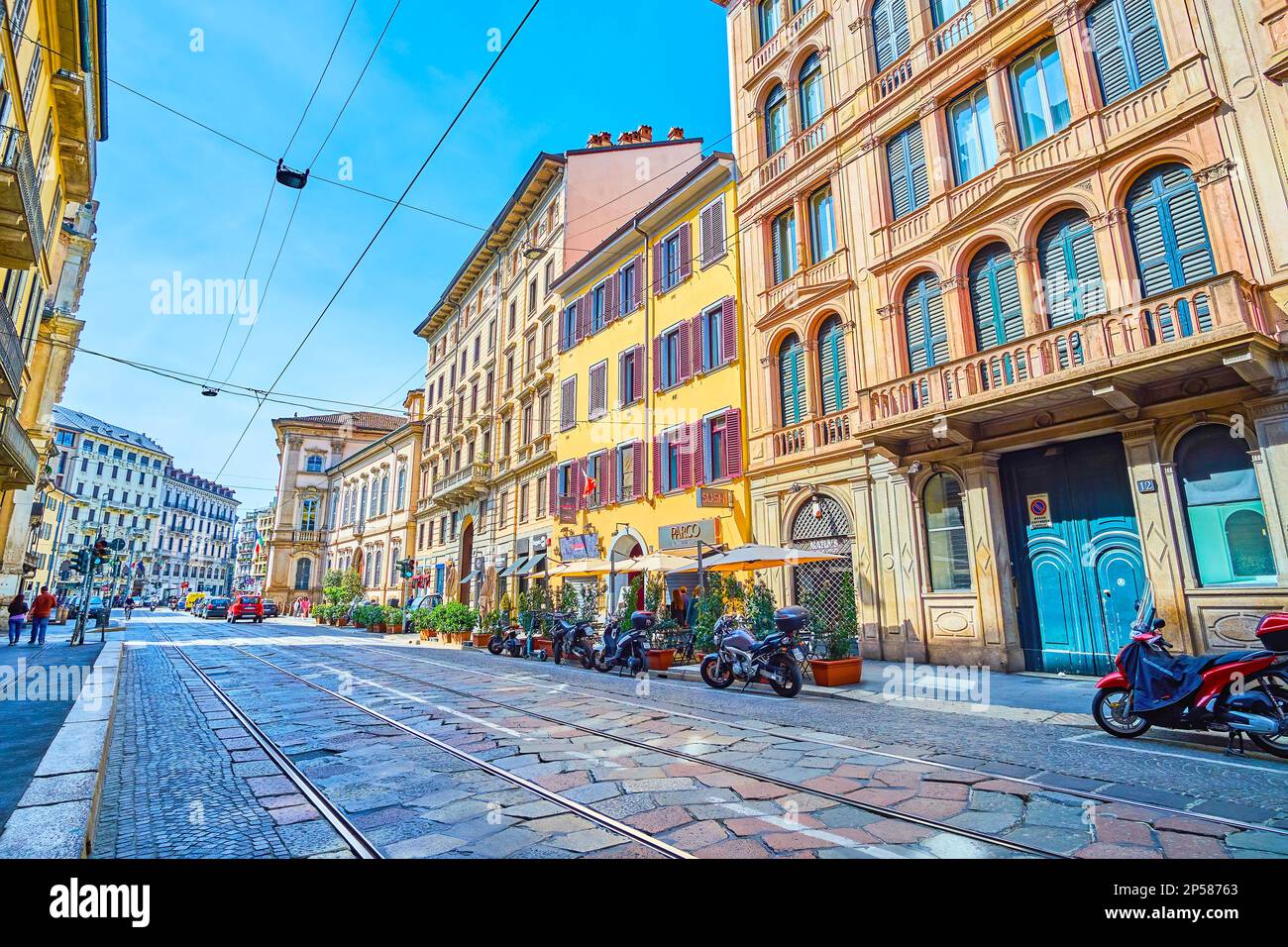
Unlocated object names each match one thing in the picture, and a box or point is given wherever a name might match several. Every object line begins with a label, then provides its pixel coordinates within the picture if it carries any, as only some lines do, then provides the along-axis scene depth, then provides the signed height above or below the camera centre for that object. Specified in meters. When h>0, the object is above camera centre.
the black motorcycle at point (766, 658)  9.53 -0.86
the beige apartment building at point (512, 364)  25.89 +11.79
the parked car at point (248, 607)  36.91 +0.39
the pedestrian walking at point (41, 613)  17.31 +0.18
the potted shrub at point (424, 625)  25.06 -0.59
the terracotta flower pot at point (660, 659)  13.08 -1.10
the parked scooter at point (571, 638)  15.31 -0.76
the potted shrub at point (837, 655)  10.12 -0.90
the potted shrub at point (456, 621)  21.94 -0.42
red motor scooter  5.29 -0.87
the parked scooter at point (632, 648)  12.87 -0.86
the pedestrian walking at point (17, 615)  18.61 +0.18
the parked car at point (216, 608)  44.47 +0.47
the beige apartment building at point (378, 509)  40.53 +6.97
